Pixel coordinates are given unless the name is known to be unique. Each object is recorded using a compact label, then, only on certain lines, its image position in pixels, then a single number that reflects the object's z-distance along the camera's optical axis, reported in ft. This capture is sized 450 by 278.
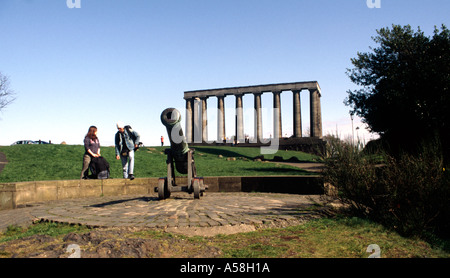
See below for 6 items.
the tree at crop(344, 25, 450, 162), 63.31
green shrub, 19.17
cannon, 27.02
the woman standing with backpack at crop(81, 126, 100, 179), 36.01
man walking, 36.09
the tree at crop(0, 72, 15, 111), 125.70
